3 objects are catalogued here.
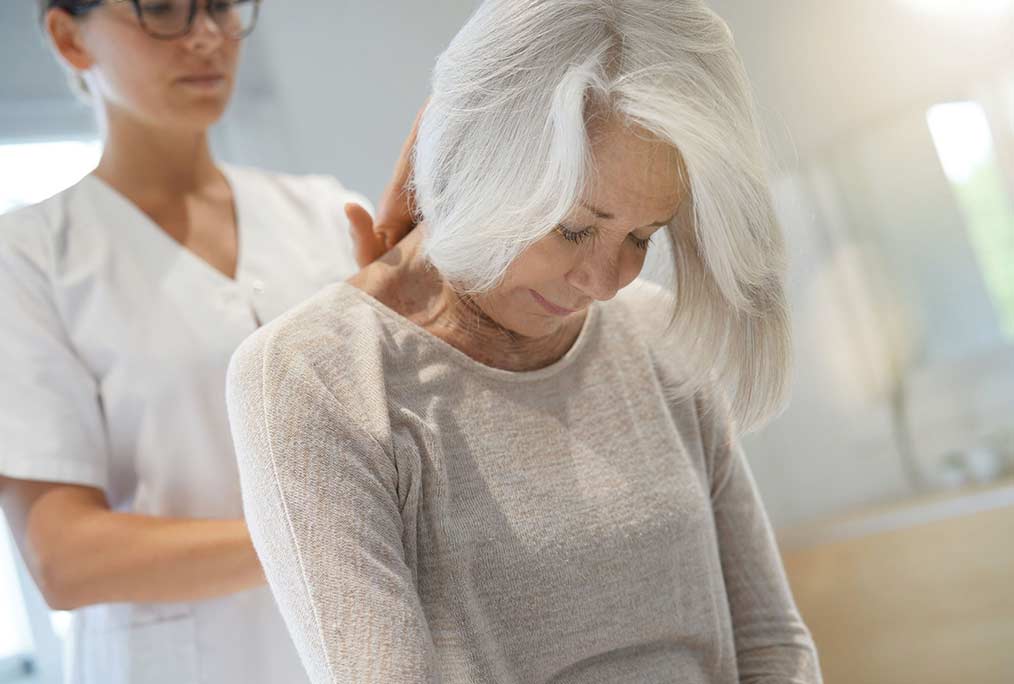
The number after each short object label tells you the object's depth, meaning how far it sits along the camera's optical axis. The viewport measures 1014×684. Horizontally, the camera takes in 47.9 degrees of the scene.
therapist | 1.24
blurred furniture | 1.76
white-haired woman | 0.93
